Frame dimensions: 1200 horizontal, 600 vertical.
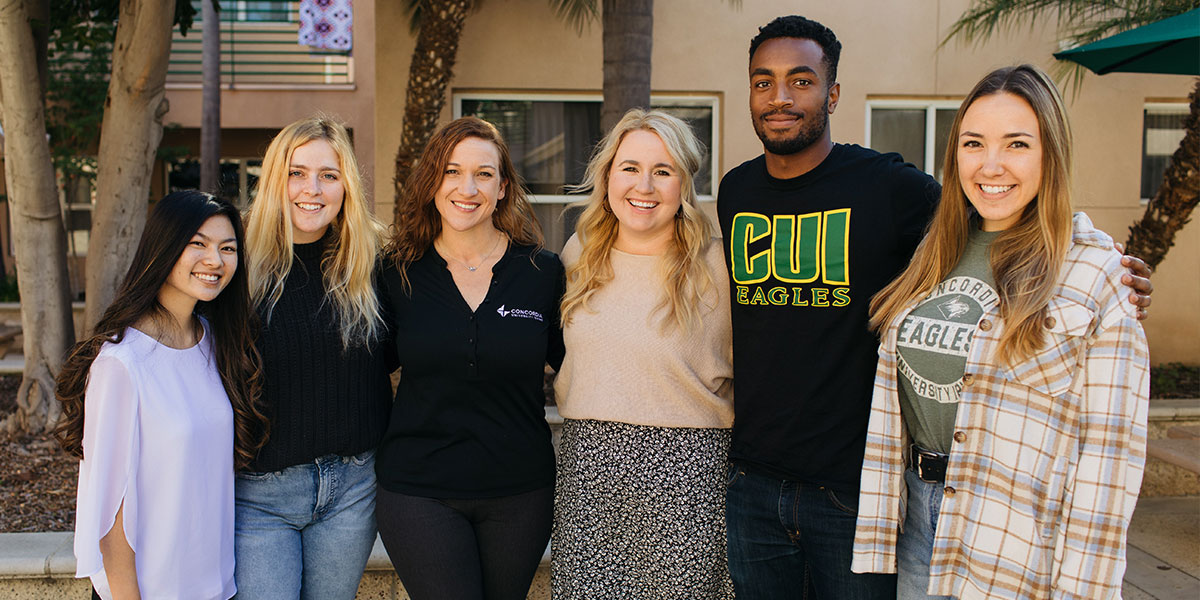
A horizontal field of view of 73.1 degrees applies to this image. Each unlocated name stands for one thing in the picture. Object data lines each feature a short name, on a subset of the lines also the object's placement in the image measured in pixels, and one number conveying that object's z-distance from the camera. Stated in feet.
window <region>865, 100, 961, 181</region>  25.76
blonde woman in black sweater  8.41
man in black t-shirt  8.04
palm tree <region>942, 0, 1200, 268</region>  20.83
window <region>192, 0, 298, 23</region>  49.63
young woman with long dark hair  7.06
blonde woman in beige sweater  8.77
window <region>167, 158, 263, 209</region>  50.21
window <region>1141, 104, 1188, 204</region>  26.61
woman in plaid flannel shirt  6.32
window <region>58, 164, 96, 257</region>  46.26
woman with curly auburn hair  8.74
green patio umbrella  14.96
